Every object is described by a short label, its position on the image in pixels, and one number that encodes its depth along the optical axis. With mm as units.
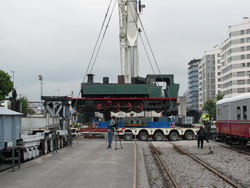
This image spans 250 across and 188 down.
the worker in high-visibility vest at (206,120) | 20231
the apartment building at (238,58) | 72562
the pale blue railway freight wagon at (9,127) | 9935
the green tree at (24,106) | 73750
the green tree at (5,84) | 43819
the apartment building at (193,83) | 133000
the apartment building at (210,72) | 102188
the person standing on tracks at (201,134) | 17898
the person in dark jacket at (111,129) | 16892
